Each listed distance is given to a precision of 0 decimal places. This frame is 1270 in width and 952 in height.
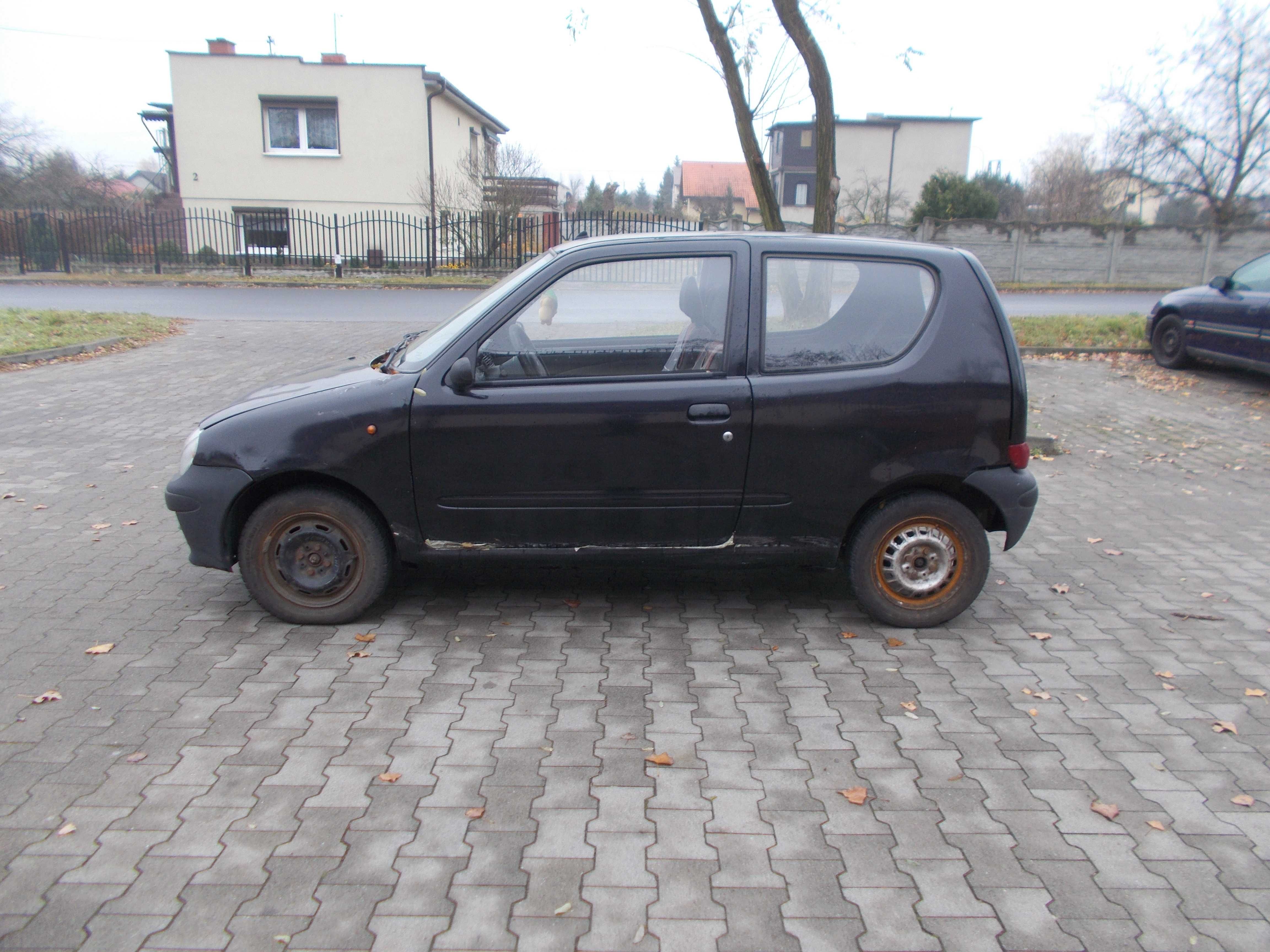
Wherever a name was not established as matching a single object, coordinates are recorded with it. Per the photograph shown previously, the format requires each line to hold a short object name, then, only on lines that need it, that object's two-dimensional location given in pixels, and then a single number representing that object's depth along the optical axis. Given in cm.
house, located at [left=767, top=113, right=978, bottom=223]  5597
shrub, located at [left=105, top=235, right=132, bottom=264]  2925
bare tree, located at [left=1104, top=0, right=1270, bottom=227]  3456
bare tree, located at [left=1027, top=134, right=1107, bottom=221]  4128
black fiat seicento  425
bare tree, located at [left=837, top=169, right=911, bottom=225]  3603
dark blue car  1082
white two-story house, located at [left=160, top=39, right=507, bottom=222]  3238
